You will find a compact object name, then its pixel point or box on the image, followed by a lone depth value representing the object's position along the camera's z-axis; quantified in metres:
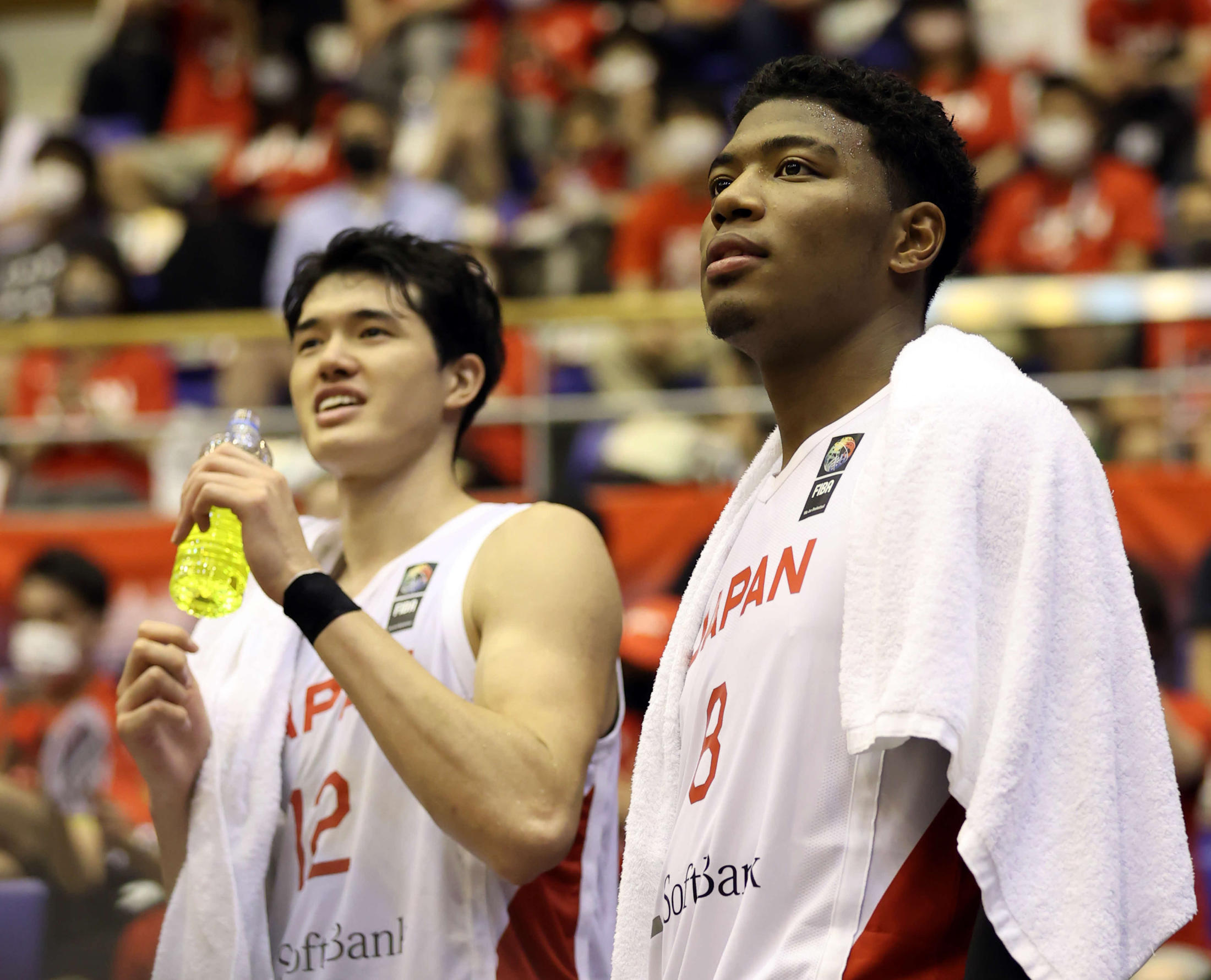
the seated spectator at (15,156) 9.73
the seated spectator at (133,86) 10.89
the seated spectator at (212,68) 10.63
